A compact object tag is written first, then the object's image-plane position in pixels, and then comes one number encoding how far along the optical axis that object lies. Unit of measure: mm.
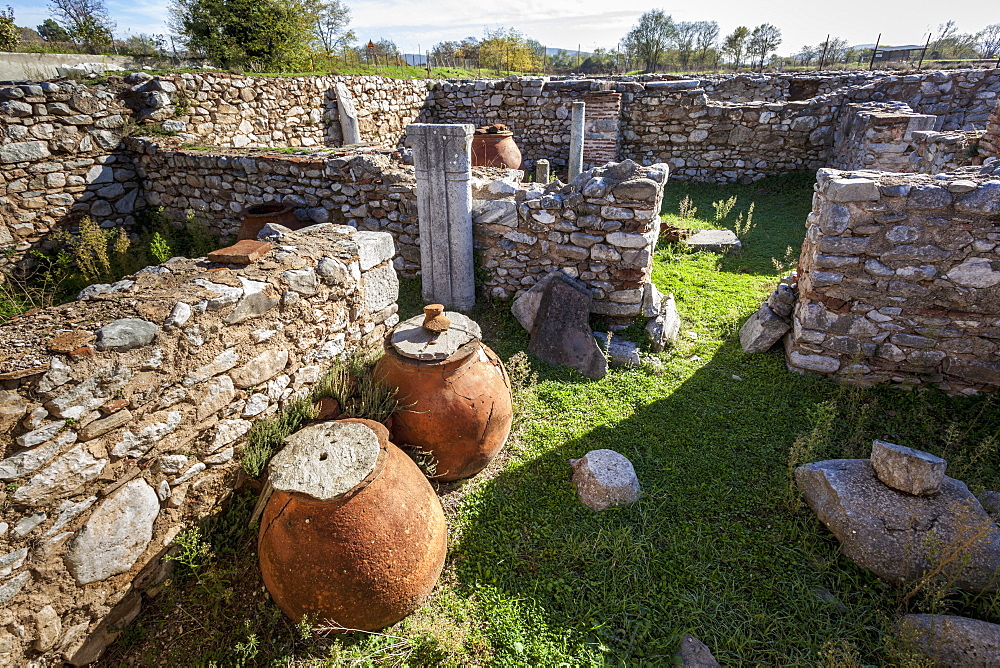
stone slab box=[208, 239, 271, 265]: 3047
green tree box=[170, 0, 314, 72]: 9195
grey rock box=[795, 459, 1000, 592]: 2574
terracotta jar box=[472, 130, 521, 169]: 8211
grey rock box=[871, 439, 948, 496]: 2729
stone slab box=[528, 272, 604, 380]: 4582
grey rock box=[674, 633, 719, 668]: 2363
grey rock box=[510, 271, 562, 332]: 5070
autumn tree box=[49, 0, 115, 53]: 11141
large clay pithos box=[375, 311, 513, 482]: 3041
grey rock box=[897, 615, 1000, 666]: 2207
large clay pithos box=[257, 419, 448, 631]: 2189
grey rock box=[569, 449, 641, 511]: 3201
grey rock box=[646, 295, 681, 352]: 4883
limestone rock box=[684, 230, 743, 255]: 7020
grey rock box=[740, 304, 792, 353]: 4684
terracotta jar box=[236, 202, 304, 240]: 5629
